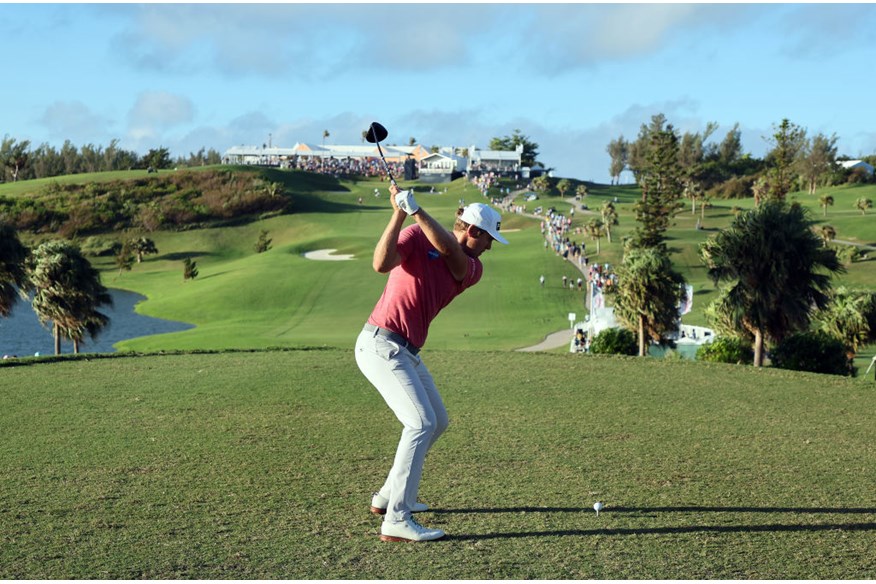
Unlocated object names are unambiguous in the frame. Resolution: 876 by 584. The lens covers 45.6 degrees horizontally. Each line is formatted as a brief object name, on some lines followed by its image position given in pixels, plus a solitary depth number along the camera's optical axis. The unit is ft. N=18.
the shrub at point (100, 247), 381.77
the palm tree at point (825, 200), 374.92
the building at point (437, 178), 650.43
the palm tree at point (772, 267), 91.45
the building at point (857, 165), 558.03
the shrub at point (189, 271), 313.94
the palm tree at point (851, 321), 131.85
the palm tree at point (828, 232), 292.49
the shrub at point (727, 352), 89.10
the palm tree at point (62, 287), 154.30
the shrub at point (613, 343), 89.86
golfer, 28.66
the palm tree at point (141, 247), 368.85
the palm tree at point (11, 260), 119.75
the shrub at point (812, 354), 80.18
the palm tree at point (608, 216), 325.01
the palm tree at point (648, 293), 128.67
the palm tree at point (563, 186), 544.09
